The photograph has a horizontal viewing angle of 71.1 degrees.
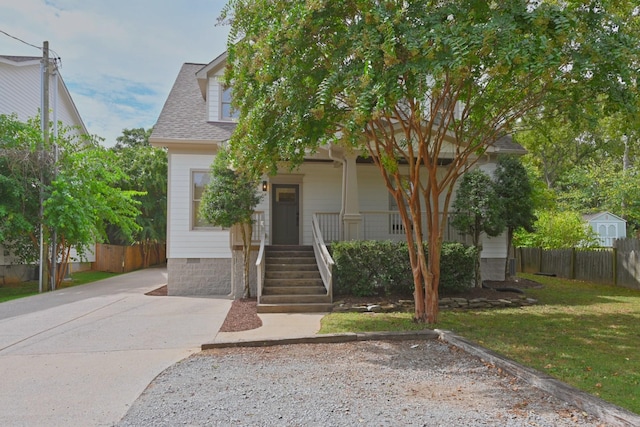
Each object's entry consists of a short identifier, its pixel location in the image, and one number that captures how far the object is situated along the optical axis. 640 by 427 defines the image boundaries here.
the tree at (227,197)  10.19
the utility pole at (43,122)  13.18
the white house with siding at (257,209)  12.10
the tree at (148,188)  26.02
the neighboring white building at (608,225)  29.73
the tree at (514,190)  12.64
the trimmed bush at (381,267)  10.20
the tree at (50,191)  12.66
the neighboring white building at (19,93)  16.62
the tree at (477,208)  11.45
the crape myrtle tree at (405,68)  5.27
